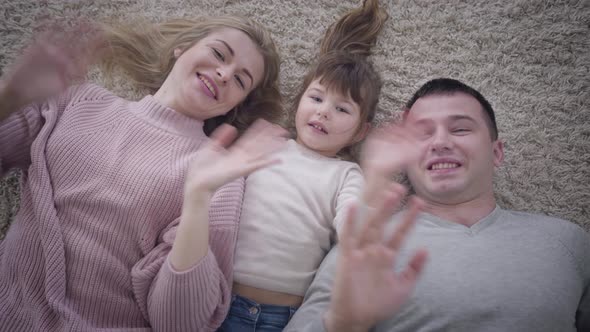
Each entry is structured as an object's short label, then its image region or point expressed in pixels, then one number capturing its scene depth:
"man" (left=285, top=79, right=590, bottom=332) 0.77
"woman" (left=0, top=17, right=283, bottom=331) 0.78
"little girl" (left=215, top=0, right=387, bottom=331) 0.94
